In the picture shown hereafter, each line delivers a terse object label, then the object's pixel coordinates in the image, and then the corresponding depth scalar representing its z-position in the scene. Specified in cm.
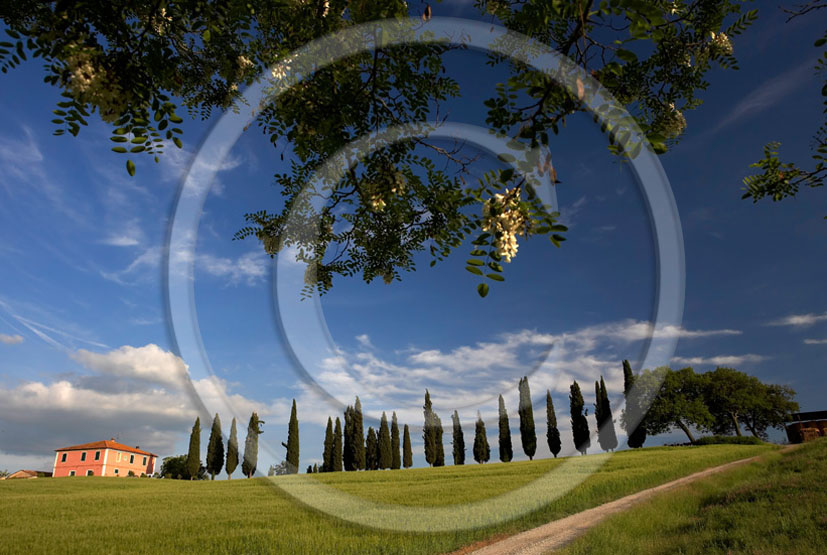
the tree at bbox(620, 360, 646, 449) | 5775
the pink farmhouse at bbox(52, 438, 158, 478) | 8050
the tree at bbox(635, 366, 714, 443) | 5944
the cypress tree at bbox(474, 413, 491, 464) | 6269
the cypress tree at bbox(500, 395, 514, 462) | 6027
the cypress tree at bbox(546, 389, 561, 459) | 6144
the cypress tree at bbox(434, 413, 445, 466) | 6251
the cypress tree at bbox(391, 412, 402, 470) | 6097
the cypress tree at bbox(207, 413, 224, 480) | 6109
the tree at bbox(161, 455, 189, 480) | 8339
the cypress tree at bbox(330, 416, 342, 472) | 5959
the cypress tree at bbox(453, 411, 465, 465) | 6220
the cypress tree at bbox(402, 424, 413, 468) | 6125
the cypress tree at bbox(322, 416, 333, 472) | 6008
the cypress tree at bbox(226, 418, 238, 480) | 5925
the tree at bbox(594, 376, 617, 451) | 5772
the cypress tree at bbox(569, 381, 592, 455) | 6119
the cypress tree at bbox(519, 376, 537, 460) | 5841
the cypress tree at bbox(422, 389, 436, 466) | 6147
